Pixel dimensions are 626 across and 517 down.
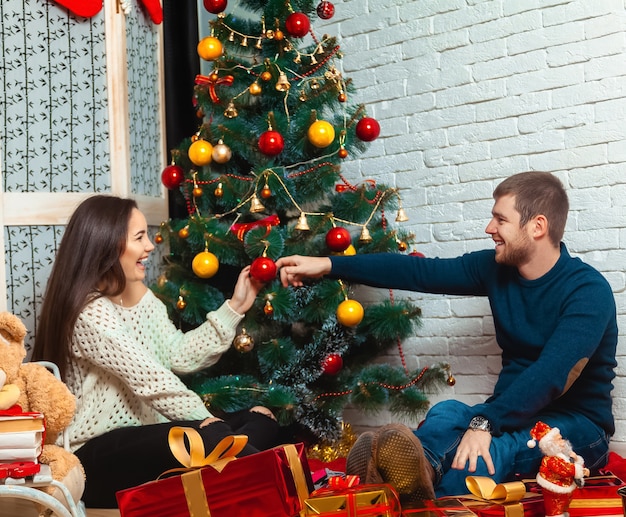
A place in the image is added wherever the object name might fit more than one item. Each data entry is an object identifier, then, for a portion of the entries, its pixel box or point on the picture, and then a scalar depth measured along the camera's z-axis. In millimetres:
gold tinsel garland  2885
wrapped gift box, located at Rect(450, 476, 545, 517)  1861
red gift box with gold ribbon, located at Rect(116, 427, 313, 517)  1784
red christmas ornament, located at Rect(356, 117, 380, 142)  2727
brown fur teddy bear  1817
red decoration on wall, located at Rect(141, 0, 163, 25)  3434
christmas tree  2660
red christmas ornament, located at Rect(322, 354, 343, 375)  2729
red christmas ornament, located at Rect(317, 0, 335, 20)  2752
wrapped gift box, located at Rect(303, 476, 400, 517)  1778
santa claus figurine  1864
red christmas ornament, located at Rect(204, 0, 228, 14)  2773
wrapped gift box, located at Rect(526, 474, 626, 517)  1958
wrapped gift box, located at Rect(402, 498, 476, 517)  1808
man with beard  2076
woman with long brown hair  2234
